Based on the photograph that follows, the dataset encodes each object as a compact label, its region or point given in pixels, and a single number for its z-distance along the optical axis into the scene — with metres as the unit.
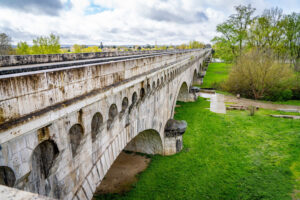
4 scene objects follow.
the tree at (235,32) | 41.31
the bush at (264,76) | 29.06
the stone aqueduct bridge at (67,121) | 3.22
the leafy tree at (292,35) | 40.31
